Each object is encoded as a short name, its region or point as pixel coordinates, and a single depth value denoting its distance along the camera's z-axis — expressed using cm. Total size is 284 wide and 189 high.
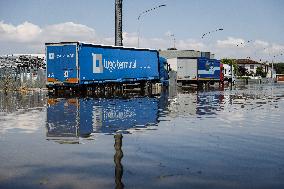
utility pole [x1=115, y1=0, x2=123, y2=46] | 4909
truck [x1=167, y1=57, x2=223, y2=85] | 5642
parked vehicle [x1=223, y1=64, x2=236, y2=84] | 7231
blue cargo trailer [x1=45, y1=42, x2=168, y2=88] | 3119
